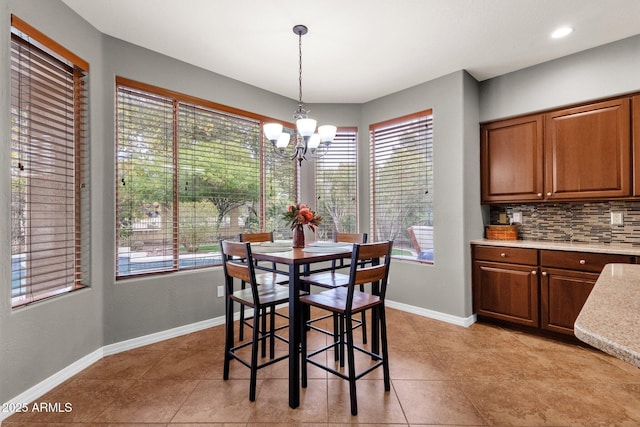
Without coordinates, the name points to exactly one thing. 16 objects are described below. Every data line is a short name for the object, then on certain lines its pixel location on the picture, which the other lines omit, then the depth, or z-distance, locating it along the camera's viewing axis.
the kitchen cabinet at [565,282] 2.67
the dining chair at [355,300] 1.89
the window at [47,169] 2.00
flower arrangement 2.53
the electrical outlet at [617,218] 2.95
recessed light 2.56
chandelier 2.38
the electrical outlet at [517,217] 3.54
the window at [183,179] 2.78
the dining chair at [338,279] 2.38
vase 2.63
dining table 1.92
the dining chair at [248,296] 1.98
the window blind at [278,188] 3.80
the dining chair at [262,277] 2.74
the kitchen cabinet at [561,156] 2.76
